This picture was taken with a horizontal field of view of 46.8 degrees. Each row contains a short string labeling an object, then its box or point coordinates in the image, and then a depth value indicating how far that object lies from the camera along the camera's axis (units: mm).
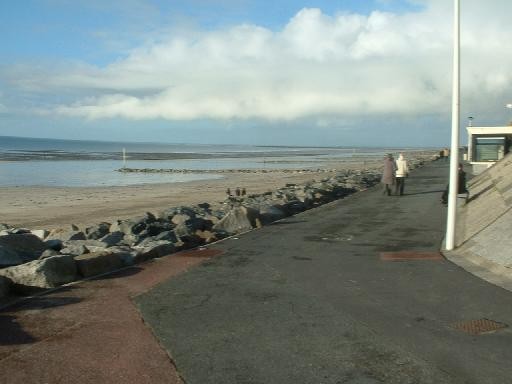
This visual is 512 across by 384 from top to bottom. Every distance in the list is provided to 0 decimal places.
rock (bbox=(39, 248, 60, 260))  9798
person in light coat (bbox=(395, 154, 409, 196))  23003
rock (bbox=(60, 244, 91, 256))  10234
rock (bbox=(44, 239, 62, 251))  10702
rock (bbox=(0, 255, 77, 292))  7996
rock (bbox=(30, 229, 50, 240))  14389
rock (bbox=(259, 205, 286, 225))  15671
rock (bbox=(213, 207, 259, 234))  14203
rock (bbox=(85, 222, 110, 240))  14051
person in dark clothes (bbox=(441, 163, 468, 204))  17598
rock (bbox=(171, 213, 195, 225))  14684
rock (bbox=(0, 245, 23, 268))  9258
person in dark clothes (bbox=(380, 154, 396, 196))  22709
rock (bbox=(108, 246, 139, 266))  9734
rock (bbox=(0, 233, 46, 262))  10252
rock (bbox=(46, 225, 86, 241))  13078
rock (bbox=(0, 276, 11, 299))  7605
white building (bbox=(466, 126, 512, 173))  31006
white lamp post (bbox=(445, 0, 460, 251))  10320
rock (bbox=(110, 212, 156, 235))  13828
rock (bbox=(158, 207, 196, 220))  16434
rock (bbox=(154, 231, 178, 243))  11952
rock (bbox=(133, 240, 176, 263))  10255
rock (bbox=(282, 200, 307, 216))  17906
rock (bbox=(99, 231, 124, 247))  11780
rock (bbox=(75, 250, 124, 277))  8836
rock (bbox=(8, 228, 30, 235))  12357
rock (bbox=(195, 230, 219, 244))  12641
